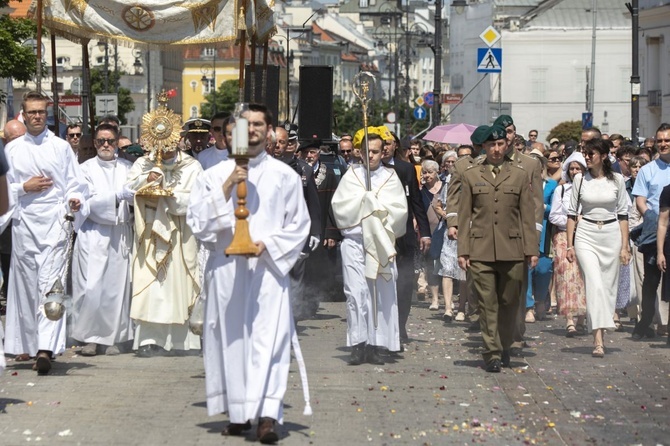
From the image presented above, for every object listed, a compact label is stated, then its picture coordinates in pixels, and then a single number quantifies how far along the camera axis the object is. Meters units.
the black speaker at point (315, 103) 25.23
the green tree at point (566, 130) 83.56
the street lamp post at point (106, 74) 53.77
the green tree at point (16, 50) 45.16
